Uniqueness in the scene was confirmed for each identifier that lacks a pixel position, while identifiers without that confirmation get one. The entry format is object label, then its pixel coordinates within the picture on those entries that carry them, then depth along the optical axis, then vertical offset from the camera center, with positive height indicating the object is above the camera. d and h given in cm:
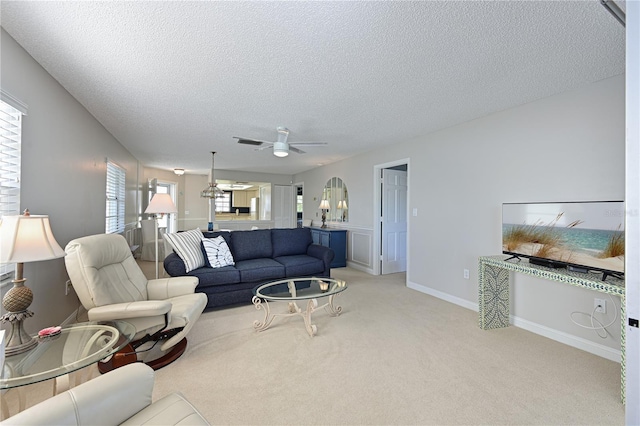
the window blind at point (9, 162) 187 +33
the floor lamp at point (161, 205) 364 +10
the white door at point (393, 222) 526 -13
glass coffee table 274 -84
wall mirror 620 +37
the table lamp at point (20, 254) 145 -24
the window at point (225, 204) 1035 +34
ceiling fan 360 +91
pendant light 624 +47
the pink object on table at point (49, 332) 157 -69
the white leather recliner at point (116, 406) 94 -72
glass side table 125 -74
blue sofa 339 -70
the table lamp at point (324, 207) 649 +17
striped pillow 344 -46
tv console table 256 -73
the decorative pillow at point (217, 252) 362 -53
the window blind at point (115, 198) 427 +22
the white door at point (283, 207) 882 +22
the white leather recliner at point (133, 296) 201 -70
